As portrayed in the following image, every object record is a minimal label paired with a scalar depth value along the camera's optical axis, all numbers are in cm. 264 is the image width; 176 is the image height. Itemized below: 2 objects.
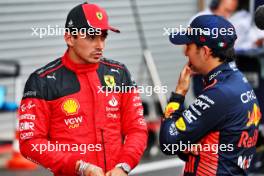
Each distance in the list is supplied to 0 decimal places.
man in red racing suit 891
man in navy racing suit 882
